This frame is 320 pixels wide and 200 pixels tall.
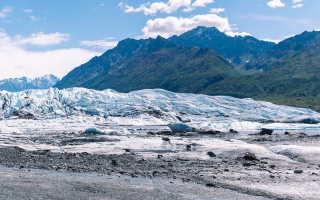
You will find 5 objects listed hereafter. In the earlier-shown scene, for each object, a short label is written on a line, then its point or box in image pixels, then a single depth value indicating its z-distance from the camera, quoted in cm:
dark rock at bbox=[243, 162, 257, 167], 2882
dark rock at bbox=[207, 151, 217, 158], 3503
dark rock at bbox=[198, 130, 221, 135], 7344
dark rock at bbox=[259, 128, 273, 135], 7062
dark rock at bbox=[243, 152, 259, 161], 3174
